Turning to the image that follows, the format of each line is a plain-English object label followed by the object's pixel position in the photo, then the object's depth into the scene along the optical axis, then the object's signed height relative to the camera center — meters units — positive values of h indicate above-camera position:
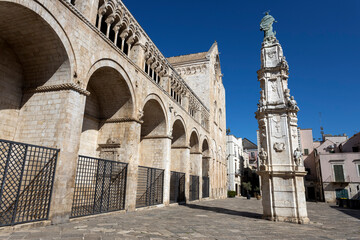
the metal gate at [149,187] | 12.45 -0.65
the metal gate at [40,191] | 6.27 -0.49
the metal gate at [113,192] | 8.77 -0.74
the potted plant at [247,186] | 44.76 -1.73
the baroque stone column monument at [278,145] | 8.79 +1.27
